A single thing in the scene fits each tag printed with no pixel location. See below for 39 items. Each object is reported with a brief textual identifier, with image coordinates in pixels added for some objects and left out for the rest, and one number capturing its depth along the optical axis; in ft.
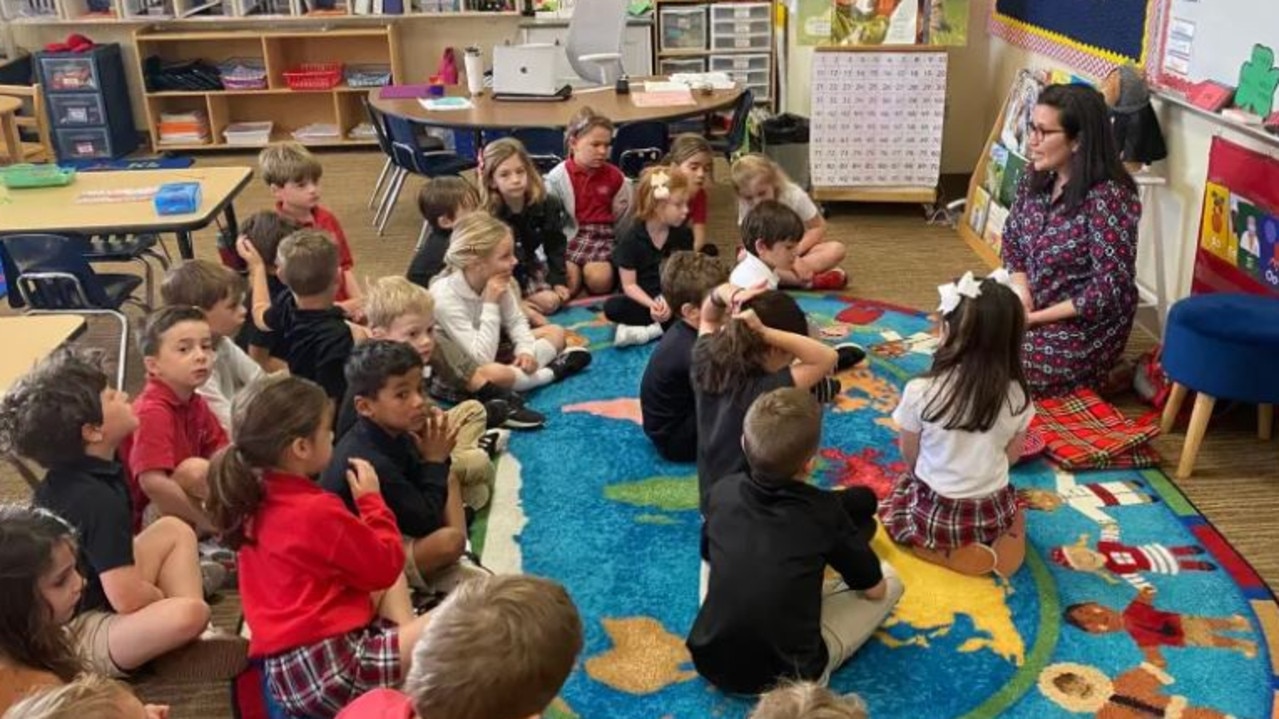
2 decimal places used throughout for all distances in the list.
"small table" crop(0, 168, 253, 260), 12.54
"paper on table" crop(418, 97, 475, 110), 17.95
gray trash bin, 20.07
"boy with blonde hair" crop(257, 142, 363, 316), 12.91
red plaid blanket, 10.87
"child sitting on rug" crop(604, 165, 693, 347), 14.06
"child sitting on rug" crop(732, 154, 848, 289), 14.56
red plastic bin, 24.26
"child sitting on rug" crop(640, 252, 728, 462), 10.69
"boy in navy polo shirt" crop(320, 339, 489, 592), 8.20
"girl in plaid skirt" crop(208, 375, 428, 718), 6.98
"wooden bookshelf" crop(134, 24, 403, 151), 24.16
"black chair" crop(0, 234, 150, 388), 11.88
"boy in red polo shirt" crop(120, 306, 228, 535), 8.84
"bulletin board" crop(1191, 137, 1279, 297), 11.48
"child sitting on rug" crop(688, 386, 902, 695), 7.29
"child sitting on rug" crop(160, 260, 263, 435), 10.07
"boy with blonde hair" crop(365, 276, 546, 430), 10.41
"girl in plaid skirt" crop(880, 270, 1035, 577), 8.81
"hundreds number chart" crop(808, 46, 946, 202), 18.25
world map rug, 7.88
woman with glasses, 11.58
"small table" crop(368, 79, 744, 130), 17.07
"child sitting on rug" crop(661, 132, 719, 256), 14.67
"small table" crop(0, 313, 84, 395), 9.20
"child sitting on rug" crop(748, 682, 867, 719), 4.44
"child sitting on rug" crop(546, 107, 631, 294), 15.28
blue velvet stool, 10.13
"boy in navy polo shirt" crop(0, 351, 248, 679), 7.39
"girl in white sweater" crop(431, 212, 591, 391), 12.26
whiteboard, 11.55
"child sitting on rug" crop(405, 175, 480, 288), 13.50
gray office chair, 22.27
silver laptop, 18.57
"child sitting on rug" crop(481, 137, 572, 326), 14.28
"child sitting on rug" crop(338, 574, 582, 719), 4.93
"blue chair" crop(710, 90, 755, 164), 18.56
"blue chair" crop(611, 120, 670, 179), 17.06
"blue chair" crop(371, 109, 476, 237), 17.54
